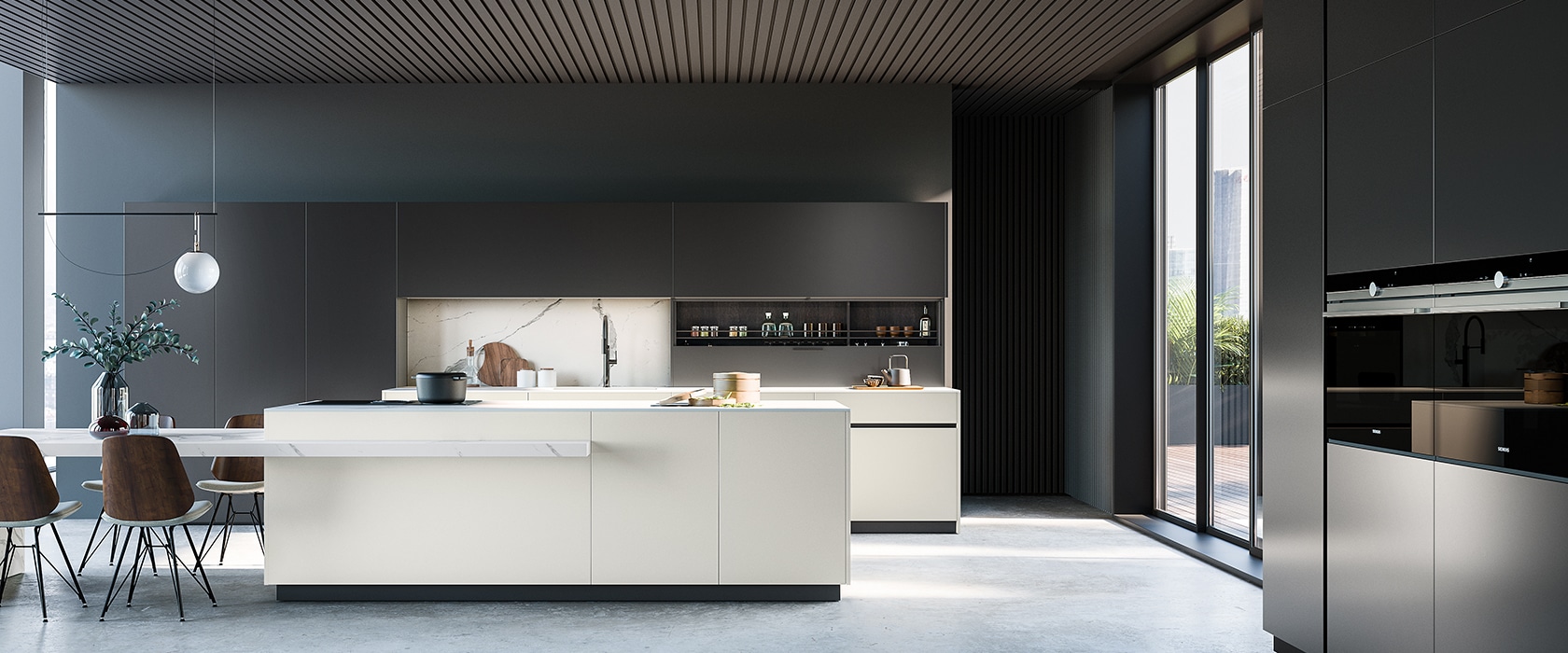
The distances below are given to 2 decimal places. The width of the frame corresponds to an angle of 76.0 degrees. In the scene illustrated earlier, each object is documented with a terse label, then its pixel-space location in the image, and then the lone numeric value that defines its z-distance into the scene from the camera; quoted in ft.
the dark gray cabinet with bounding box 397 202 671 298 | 22.41
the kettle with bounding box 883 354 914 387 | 22.52
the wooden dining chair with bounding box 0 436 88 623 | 14.25
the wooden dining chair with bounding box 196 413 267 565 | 18.47
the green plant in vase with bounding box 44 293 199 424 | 16.15
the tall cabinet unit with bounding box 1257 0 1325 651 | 11.92
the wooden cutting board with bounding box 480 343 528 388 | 23.45
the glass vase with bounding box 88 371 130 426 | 16.31
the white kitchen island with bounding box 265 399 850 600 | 15.23
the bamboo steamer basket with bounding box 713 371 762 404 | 16.75
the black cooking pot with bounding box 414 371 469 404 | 16.11
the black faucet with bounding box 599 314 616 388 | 23.24
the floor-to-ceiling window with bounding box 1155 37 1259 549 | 18.37
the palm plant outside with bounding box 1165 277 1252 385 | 18.56
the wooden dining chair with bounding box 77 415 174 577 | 16.44
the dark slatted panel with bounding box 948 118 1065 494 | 26.35
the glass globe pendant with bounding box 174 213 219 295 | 16.01
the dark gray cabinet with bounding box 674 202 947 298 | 22.39
